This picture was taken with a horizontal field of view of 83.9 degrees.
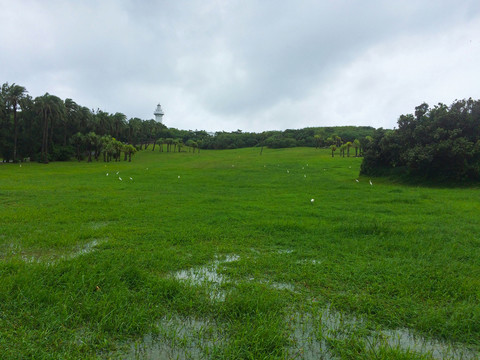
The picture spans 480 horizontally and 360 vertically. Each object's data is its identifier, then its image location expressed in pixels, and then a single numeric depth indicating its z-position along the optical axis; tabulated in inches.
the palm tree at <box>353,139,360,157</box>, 3075.8
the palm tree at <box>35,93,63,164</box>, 2151.6
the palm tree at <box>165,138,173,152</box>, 3824.3
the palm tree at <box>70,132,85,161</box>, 2441.7
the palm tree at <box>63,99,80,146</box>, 2544.3
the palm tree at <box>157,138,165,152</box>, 3794.8
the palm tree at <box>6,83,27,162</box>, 2042.3
